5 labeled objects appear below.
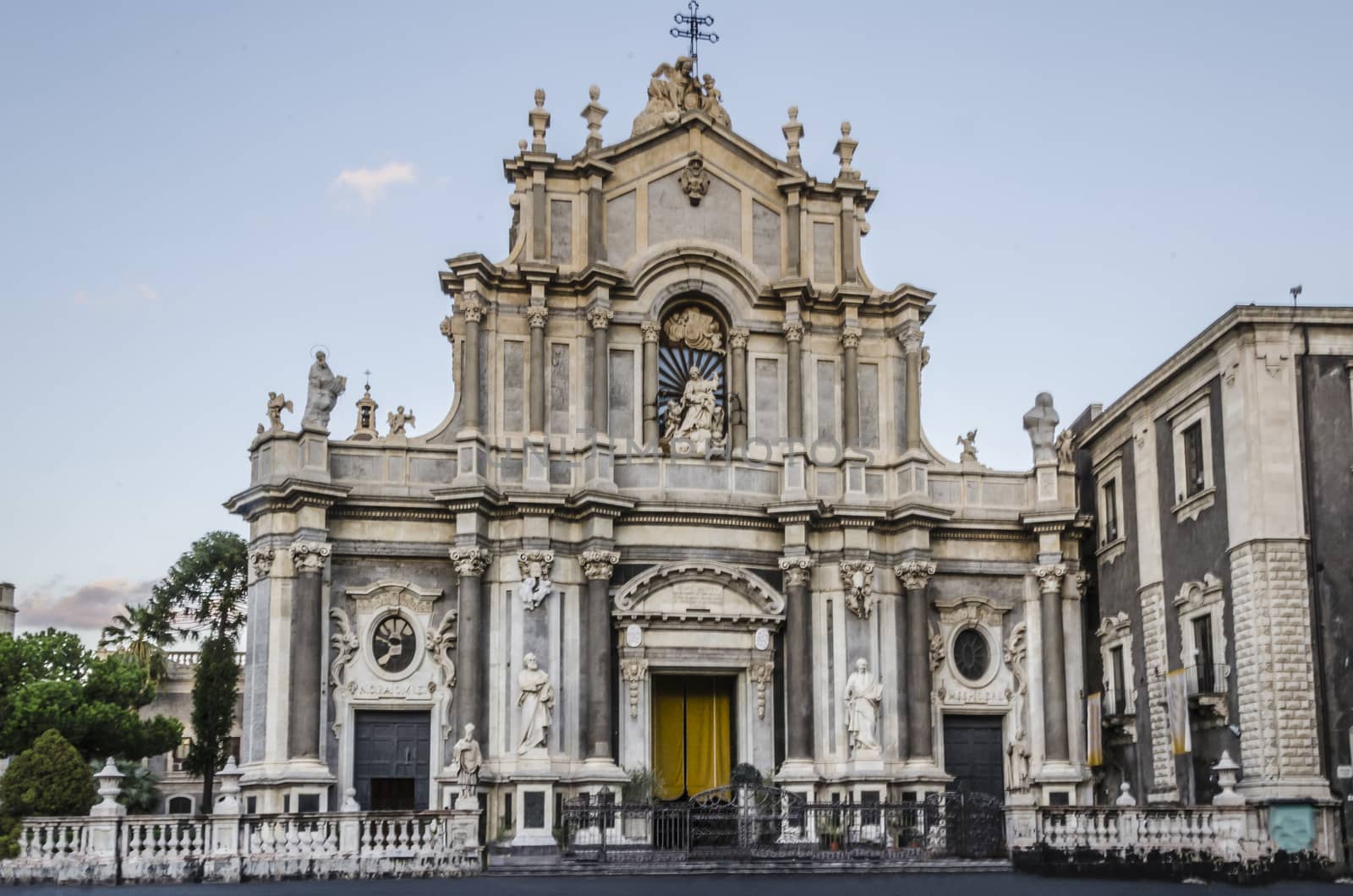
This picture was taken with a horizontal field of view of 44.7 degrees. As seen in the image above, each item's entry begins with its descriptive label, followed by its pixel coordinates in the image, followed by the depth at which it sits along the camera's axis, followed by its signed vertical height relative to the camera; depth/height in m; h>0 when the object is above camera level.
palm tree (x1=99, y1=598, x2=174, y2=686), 57.88 +3.34
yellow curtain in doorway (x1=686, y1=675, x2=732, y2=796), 34.19 -0.10
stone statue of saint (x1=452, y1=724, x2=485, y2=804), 30.19 -0.55
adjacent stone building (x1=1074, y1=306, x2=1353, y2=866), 27.12 +2.76
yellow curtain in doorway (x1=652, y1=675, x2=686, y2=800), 34.16 -0.08
